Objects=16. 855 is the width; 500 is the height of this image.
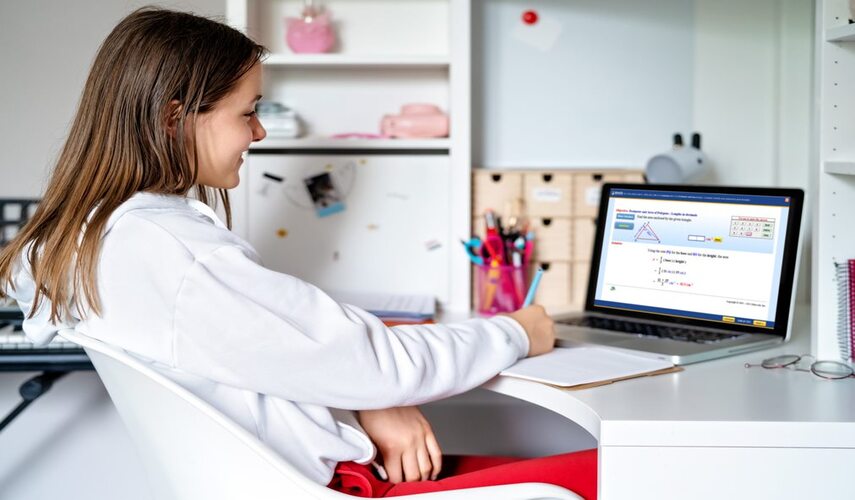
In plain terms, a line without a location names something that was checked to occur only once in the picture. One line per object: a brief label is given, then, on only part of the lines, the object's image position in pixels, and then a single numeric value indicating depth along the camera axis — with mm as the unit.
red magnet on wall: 2094
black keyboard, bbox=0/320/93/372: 1717
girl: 987
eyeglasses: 1242
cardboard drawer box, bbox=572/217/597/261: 2004
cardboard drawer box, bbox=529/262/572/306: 2006
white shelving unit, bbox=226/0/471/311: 1944
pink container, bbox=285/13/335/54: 1982
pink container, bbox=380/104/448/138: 1977
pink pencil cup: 1879
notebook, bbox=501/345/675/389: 1199
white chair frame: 946
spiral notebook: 1375
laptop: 1441
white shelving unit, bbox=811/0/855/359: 1392
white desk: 1012
